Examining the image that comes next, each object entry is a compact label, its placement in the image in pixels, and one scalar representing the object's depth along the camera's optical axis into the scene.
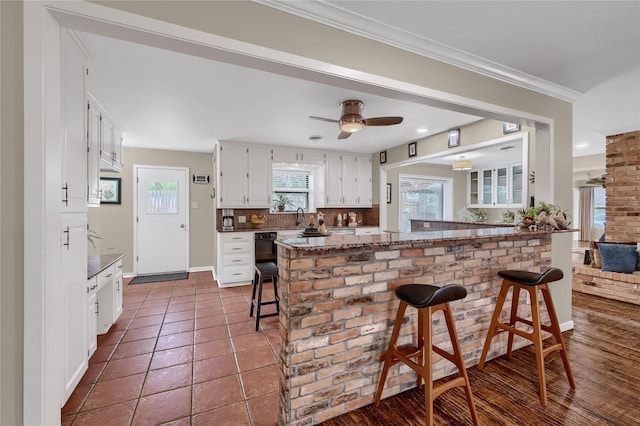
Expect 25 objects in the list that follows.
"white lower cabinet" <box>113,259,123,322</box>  2.93
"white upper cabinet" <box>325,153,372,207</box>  5.59
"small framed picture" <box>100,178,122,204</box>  4.84
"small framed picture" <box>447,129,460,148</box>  4.00
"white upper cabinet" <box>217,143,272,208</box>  4.72
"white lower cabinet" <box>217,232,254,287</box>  4.50
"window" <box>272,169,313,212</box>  5.59
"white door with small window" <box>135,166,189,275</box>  5.08
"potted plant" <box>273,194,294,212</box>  5.51
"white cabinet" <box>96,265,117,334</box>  2.76
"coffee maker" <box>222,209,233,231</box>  4.86
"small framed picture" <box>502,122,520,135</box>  3.19
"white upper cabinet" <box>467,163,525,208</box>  6.52
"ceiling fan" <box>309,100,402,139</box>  2.90
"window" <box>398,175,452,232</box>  7.17
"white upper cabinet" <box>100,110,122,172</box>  2.85
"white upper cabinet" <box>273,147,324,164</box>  5.14
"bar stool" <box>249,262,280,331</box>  2.89
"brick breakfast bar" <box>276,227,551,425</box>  1.55
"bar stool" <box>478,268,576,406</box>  1.88
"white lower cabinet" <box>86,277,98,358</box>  2.19
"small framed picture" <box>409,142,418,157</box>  4.79
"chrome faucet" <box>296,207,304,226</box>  5.59
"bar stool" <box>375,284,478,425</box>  1.51
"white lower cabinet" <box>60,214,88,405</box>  1.71
